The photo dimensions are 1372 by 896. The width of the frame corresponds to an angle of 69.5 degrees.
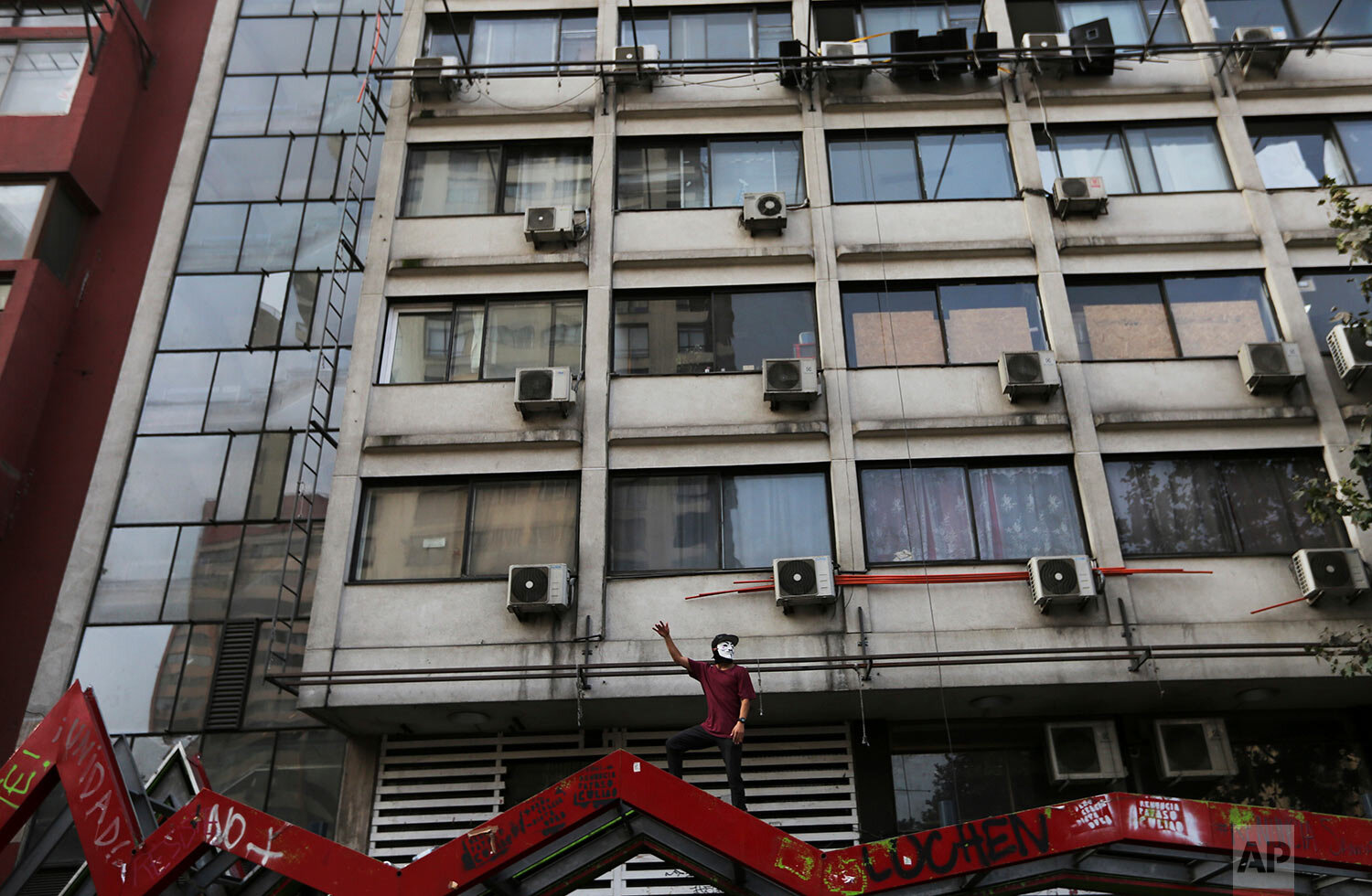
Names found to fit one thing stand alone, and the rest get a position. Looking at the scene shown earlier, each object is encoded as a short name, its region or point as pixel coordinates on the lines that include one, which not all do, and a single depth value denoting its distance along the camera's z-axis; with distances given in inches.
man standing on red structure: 350.0
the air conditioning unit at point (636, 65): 613.9
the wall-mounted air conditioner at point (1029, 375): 515.8
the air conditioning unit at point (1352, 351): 502.6
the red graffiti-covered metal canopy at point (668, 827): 273.0
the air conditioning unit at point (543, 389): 516.7
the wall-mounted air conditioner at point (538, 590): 466.0
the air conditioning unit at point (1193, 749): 467.8
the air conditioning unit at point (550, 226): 567.2
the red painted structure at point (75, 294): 560.1
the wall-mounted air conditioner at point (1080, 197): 566.3
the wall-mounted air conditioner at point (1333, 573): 459.5
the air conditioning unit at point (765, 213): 570.6
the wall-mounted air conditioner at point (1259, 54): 605.3
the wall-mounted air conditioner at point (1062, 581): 460.4
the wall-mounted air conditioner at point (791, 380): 516.4
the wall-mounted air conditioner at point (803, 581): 467.2
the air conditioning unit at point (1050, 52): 606.9
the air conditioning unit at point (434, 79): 617.0
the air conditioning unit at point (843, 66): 611.2
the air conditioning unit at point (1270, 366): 511.5
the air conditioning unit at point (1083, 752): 472.1
